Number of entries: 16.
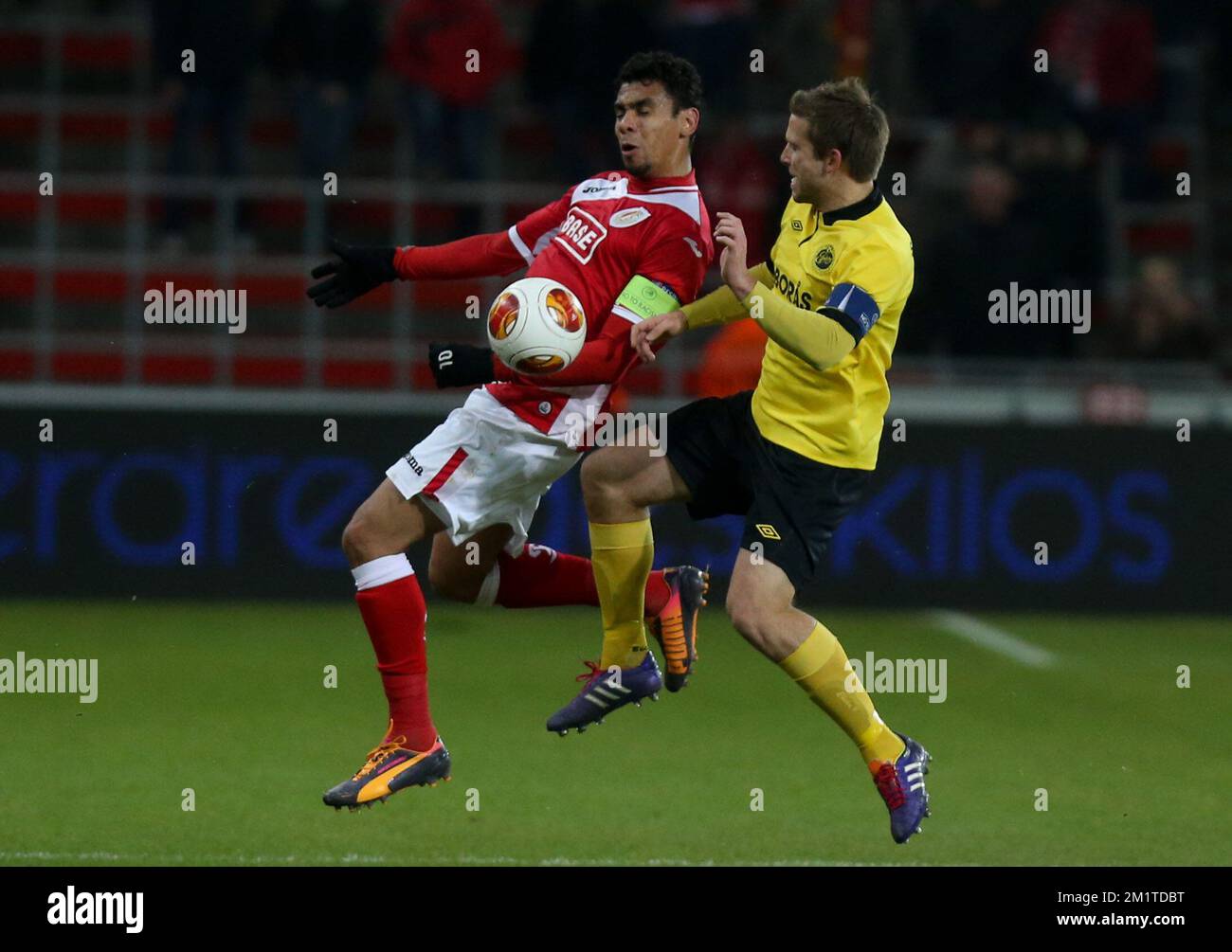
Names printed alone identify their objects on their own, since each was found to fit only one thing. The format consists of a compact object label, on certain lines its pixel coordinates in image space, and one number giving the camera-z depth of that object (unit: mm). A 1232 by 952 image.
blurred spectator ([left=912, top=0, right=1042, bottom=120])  14305
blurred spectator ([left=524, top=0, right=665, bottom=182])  13922
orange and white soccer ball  6527
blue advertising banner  11719
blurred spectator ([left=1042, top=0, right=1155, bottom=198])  14359
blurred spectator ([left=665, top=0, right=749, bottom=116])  14109
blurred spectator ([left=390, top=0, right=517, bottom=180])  13594
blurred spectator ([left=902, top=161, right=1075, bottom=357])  12711
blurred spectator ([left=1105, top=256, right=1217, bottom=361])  12844
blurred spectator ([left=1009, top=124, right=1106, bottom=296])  13305
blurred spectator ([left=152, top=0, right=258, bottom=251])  13578
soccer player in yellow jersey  6285
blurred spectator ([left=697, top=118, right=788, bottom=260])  13578
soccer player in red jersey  6707
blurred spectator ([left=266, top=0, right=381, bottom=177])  13859
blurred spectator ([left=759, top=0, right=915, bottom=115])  13898
